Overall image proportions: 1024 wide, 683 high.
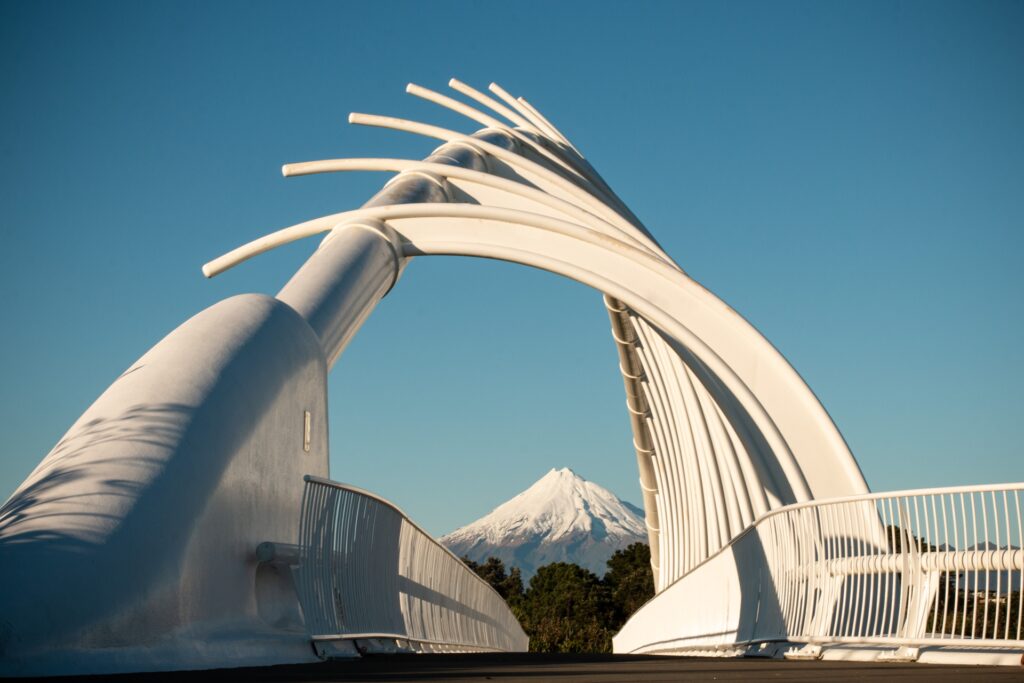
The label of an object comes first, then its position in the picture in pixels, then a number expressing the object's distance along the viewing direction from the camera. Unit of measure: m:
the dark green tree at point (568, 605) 68.88
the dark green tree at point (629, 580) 76.00
